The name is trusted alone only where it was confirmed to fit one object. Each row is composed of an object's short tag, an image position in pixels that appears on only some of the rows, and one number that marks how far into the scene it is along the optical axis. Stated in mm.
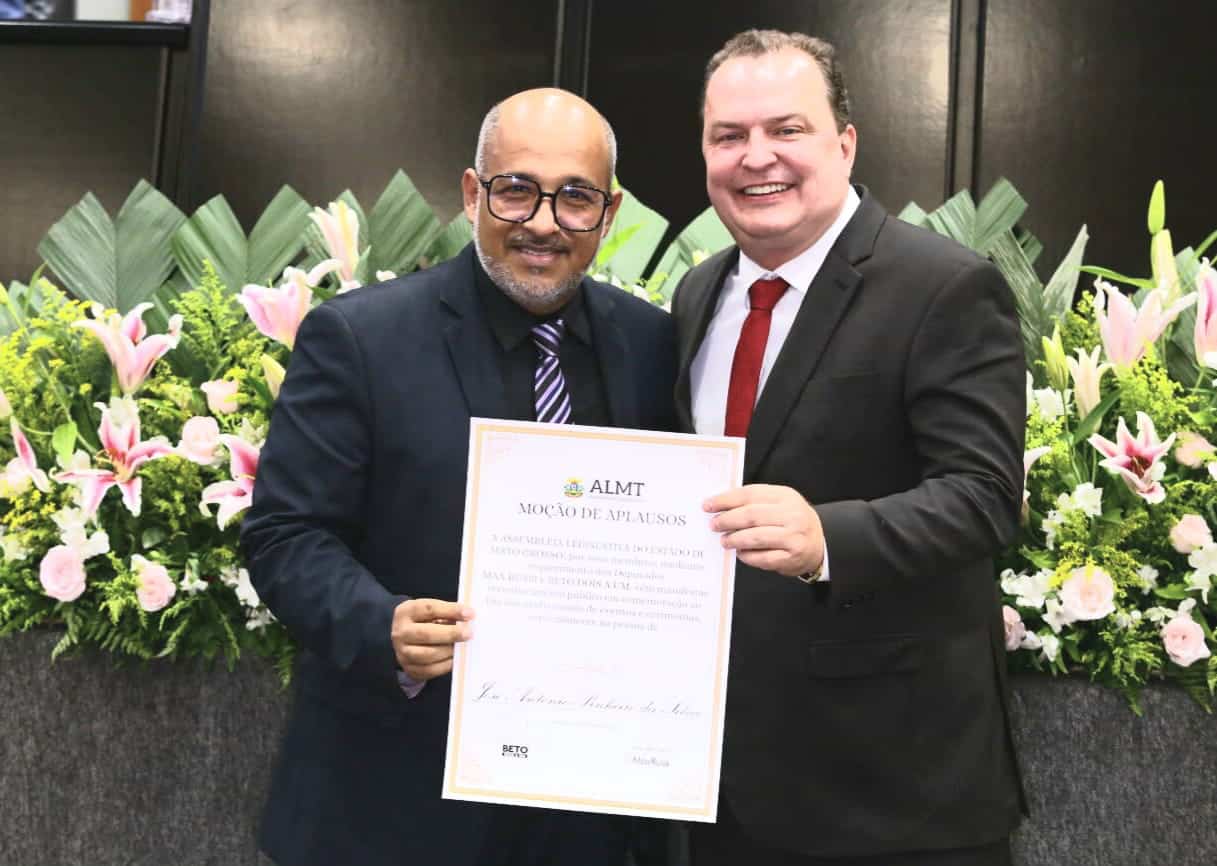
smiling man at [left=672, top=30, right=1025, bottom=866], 1643
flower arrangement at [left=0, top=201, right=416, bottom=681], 2004
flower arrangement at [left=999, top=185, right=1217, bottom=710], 1899
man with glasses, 1662
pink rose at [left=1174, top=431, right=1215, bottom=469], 1967
